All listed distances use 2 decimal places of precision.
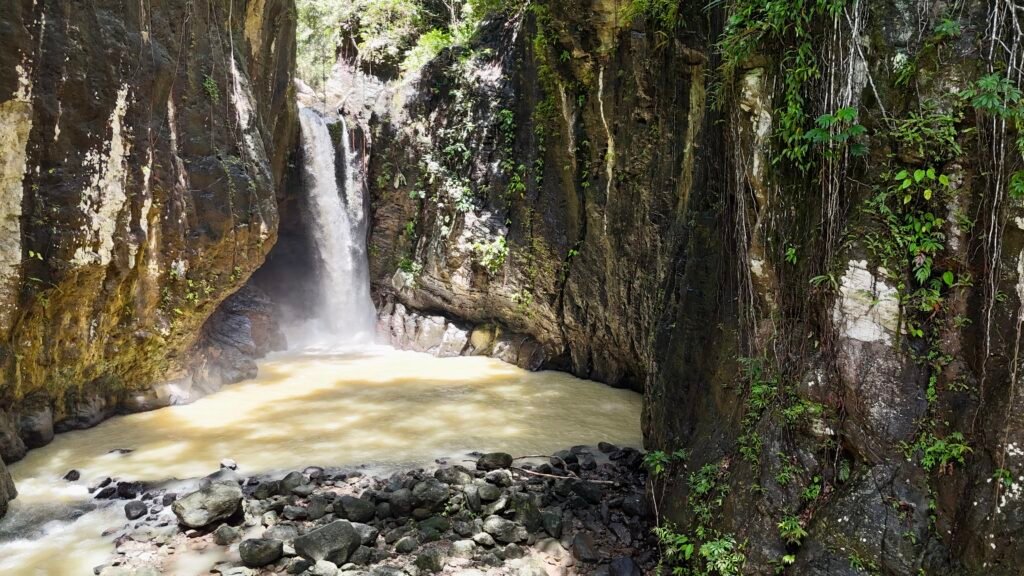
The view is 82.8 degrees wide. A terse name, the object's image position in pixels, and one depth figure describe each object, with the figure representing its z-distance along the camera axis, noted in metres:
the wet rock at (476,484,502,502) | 5.43
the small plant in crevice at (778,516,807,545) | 3.60
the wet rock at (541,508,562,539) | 5.04
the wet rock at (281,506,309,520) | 5.27
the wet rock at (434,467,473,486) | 5.75
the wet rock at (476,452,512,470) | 6.21
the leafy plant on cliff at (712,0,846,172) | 3.78
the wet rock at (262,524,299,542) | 4.88
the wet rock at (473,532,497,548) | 4.89
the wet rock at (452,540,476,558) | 4.76
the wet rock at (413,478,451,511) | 5.31
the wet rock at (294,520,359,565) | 4.59
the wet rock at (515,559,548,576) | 4.53
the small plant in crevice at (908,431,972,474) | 3.30
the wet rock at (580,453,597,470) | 6.29
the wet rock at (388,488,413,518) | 5.27
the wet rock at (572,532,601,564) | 4.74
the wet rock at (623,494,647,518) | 5.22
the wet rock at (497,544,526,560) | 4.77
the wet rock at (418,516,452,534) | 5.06
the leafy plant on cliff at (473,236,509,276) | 11.66
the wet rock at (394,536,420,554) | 4.77
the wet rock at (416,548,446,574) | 4.53
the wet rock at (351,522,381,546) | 4.84
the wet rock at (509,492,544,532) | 5.15
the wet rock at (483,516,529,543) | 4.97
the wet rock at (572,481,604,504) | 5.55
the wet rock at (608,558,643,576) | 4.48
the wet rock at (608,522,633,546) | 4.94
